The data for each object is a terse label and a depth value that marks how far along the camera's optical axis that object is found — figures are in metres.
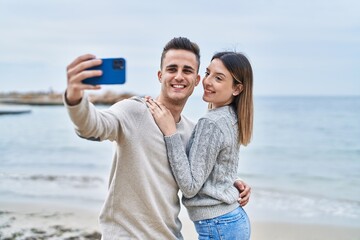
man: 2.67
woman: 2.75
